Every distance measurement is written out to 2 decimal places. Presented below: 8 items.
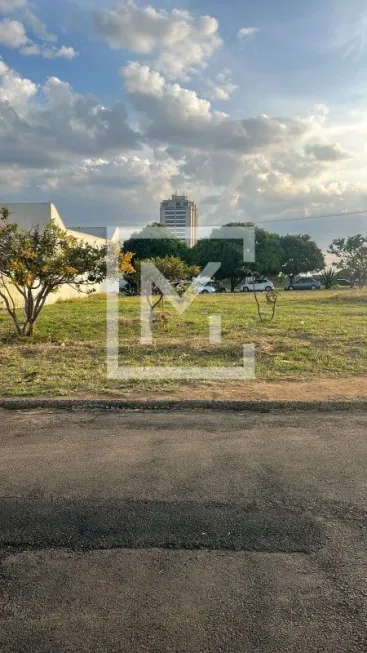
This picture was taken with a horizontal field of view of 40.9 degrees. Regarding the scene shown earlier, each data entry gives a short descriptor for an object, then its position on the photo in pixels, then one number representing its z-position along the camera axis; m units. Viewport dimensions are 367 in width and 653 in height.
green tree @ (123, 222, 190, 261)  43.80
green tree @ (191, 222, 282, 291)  42.97
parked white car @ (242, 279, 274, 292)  40.02
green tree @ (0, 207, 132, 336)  10.13
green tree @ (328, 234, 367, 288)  31.50
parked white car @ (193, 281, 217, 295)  39.77
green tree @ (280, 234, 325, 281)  51.69
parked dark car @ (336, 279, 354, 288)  41.78
